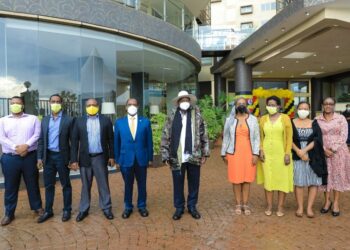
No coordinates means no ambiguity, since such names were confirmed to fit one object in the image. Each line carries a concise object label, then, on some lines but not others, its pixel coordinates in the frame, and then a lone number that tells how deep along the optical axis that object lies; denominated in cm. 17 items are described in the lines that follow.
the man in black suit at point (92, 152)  512
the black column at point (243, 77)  1975
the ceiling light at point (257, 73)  2444
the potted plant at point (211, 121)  1467
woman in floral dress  511
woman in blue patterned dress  509
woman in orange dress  515
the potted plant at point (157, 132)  982
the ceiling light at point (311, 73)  2495
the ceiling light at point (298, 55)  1650
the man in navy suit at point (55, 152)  512
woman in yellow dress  504
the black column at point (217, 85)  2712
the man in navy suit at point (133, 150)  520
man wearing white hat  510
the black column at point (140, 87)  1123
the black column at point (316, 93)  2848
